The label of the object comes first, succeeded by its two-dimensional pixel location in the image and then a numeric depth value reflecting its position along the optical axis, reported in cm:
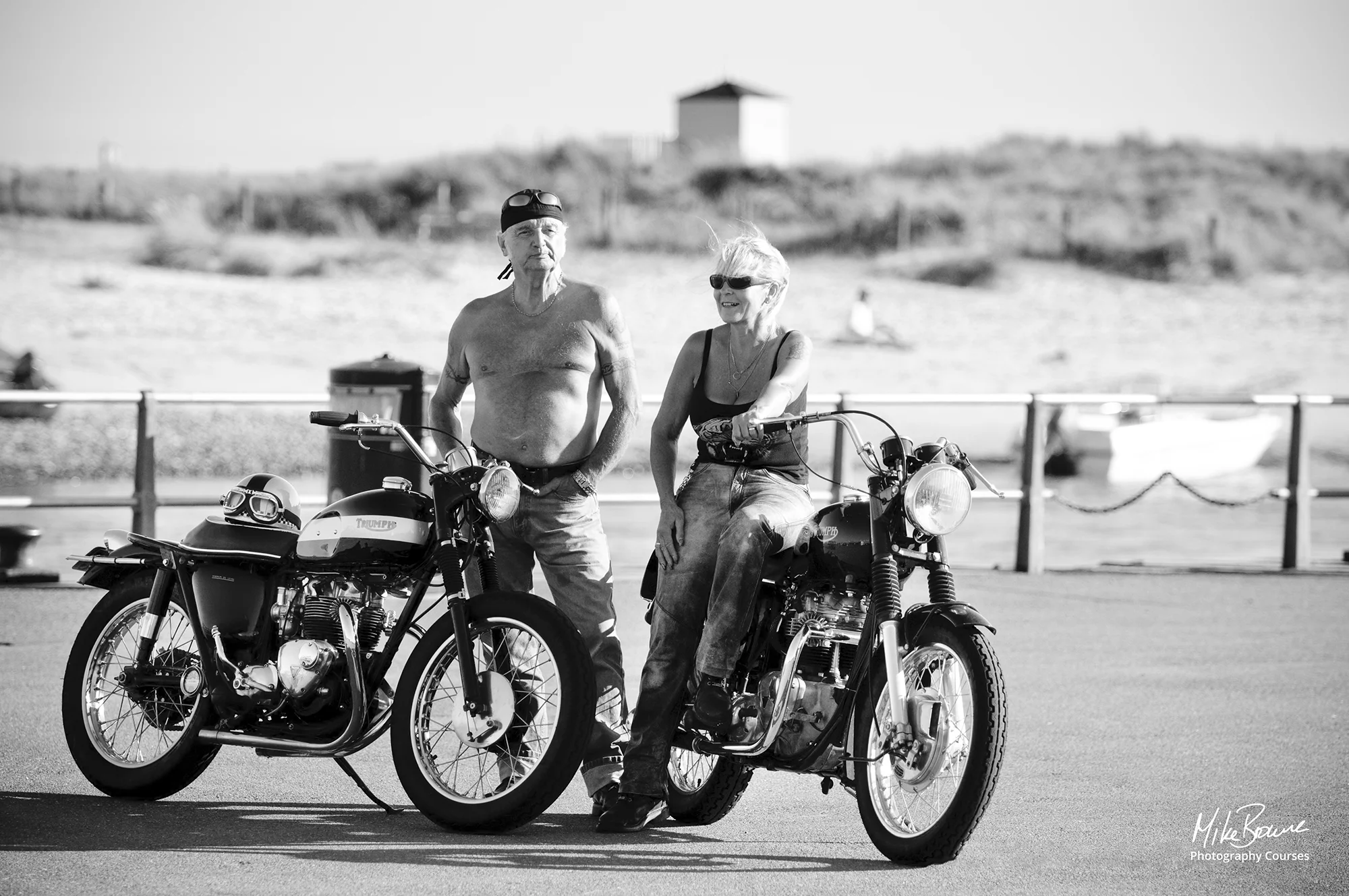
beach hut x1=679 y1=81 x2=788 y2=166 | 15475
